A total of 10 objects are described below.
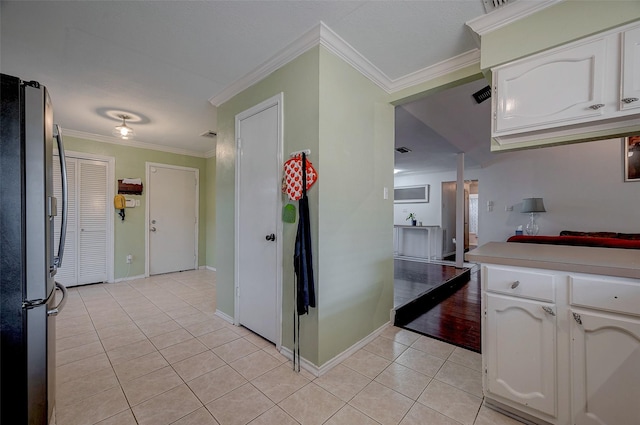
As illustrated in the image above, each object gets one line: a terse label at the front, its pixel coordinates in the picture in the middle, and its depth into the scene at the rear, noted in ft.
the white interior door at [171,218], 15.61
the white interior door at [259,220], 7.25
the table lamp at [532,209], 16.30
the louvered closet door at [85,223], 13.10
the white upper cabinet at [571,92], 4.65
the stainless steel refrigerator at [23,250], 3.36
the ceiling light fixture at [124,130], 11.19
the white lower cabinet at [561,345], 3.84
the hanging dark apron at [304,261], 6.08
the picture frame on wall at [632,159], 14.01
